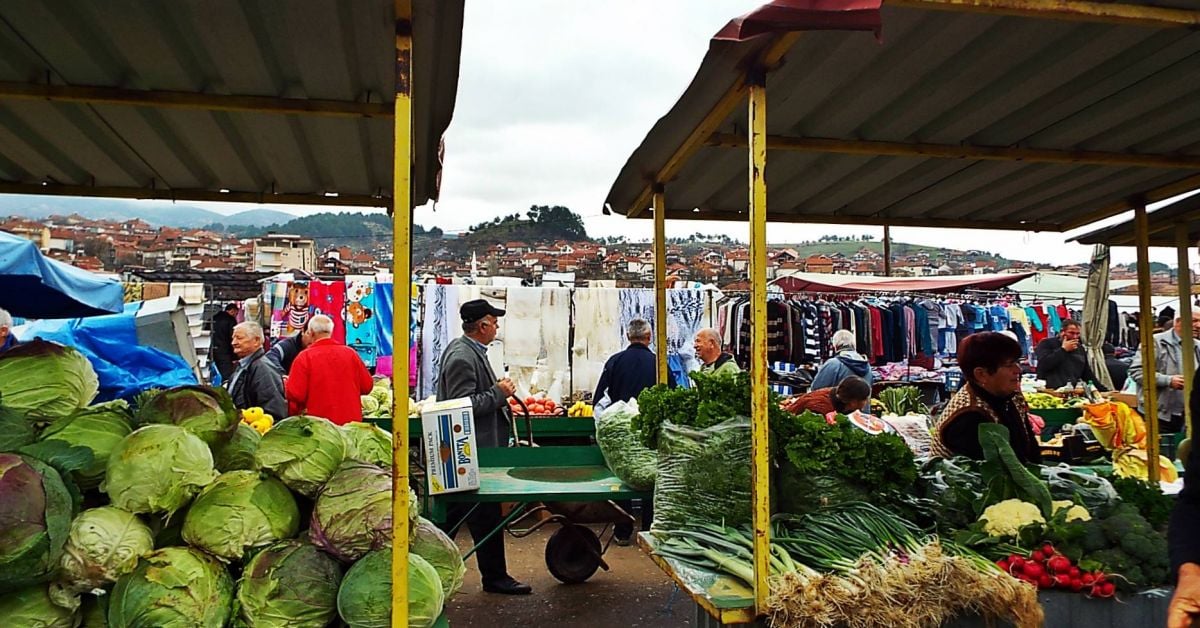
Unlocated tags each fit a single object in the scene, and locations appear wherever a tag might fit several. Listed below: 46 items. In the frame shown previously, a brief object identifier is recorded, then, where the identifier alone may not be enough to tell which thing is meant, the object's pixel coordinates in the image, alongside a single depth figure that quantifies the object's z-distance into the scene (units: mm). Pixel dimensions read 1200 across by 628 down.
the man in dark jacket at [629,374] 7680
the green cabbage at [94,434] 2818
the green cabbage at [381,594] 2666
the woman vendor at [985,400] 4090
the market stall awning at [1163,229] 5328
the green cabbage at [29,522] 2373
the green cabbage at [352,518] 2793
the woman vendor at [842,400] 6988
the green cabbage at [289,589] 2656
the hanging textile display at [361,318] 12375
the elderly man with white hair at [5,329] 6118
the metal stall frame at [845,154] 2576
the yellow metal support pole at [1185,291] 5570
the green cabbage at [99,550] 2549
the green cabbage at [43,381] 2949
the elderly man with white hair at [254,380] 7230
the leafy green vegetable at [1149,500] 3713
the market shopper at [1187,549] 1832
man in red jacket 6457
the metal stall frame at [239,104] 2775
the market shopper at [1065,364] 10508
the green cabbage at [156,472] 2680
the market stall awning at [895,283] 13148
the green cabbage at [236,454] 3182
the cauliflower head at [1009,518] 3361
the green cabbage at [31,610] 2479
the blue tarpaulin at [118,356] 7949
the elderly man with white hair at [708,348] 8102
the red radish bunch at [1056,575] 3051
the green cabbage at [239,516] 2705
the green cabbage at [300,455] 2926
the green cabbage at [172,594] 2510
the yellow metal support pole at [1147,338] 5039
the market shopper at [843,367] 8414
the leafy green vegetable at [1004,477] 3553
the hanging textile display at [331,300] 12344
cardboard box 4258
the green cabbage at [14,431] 2699
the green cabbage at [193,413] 3078
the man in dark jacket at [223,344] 11509
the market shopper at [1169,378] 8477
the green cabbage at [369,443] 3336
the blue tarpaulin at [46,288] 5785
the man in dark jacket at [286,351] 8164
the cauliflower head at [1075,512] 3475
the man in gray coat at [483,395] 5656
